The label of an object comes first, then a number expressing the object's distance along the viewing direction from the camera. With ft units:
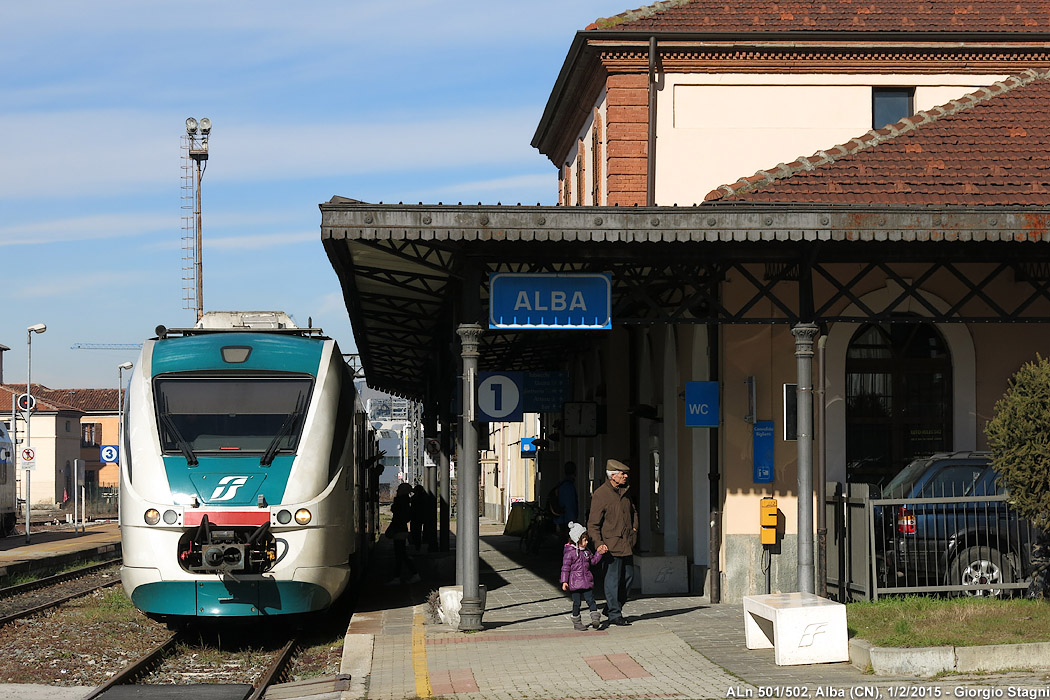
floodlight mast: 174.91
